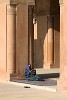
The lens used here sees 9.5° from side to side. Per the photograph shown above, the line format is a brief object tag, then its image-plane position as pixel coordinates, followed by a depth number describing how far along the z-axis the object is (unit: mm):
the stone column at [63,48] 14062
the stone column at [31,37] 21062
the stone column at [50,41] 27312
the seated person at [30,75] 18062
